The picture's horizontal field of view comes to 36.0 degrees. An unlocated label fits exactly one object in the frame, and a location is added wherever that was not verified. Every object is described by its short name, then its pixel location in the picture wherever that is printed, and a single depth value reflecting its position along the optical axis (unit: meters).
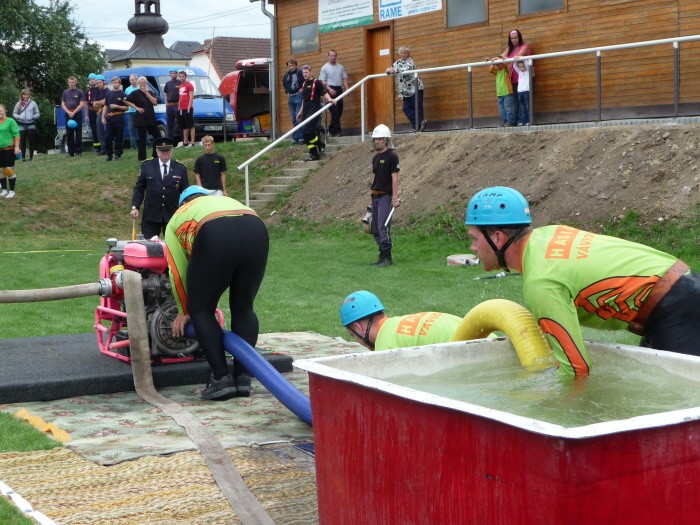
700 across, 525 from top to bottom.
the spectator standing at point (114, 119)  26.38
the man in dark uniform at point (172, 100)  27.72
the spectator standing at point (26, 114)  28.42
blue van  32.44
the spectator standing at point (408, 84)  22.89
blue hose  6.93
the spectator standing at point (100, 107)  28.12
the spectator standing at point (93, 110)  28.88
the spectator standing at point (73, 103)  28.22
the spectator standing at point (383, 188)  15.66
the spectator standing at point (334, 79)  24.92
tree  54.41
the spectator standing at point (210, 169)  18.52
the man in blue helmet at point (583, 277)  4.54
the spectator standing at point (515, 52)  20.58
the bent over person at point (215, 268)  7.36
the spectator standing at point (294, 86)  25.63
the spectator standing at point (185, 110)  27.05
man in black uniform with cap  14.70
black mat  7.78
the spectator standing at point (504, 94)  20.64
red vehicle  36.31
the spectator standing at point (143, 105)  25.17
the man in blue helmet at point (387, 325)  5.93
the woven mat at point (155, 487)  5.16
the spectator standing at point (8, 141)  21.94
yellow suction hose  4.98
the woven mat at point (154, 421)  6.43
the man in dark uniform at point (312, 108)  24.30
